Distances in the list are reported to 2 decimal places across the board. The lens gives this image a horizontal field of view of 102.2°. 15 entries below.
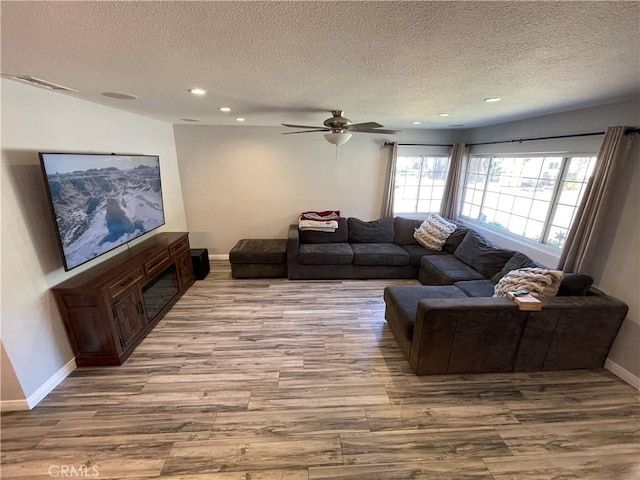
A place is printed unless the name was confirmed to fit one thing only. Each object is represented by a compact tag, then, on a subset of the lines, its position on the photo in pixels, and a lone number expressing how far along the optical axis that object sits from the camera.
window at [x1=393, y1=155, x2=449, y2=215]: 4.84
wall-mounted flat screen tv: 1.98
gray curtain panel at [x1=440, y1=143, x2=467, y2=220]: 4.59
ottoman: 4.01
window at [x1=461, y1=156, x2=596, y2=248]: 2.91
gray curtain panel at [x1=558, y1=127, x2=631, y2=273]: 2.23
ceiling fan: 2.75
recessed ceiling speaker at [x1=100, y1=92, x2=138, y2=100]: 2.16
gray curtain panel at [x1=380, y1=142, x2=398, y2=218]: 4.59
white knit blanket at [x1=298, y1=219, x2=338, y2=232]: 4.39
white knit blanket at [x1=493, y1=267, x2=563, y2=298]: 2.26
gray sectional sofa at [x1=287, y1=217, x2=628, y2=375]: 2.12
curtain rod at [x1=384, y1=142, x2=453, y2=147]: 4.61
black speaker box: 3.96
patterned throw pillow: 4.09
